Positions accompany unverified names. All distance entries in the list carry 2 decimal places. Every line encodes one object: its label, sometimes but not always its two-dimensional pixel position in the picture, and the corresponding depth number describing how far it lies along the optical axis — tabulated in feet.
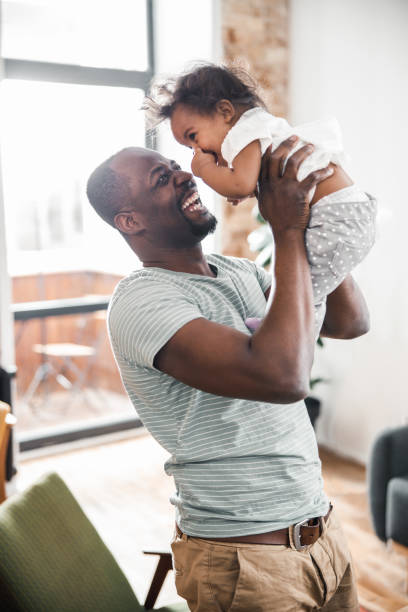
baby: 3.55
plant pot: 12.88
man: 3.16
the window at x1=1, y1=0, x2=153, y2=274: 13.12
